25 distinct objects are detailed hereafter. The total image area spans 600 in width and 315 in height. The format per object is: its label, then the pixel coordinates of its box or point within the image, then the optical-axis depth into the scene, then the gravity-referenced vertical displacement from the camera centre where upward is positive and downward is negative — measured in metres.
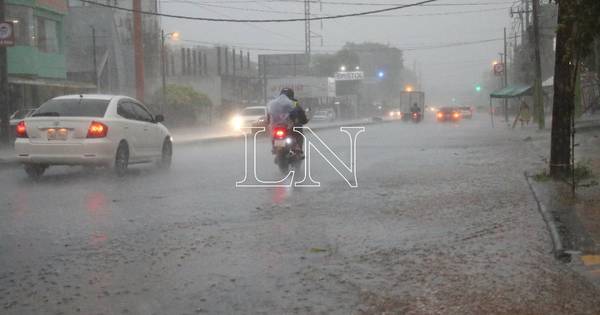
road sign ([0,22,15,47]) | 21.69 +2.21
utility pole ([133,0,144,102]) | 31.97 +2.40
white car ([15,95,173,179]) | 12.47 -0.50
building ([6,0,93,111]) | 31.99 +2.44
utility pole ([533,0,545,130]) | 32.47 +0.60
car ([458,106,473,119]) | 76.85 -1.64
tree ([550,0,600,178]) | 9.06 -0.10
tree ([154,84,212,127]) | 50.97 -0.05
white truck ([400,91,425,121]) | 65.94 -0.11
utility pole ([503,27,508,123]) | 53.74 +0.67
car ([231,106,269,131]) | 37.12 -0.77
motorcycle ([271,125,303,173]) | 13.45 -0.84
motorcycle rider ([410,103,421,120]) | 58.17 -1.00
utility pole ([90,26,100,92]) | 44.62 +1.78
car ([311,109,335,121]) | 71.62 -1.44
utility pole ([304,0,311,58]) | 85.88 +7.54
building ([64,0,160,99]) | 53.28 +4.35
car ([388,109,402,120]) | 85.33 -1.96
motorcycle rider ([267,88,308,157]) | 13.66 -0.25
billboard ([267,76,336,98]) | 81.62 +1.79
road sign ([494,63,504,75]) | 65.62 +2.54
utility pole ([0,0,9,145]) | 22.28 +0.54
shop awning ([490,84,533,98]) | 41.22 +0.27
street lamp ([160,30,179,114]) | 46.90 +2.52
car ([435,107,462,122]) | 66.56 -1.48
